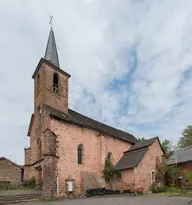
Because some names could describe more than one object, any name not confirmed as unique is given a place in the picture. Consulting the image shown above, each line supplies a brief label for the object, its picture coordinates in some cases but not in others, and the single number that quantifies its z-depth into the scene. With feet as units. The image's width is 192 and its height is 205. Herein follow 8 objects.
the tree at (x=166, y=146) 104.97
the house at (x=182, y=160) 99.01
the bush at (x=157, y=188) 82.14
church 75.10
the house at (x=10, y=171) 110.73
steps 60.64
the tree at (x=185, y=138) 152.05
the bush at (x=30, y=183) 83.82
